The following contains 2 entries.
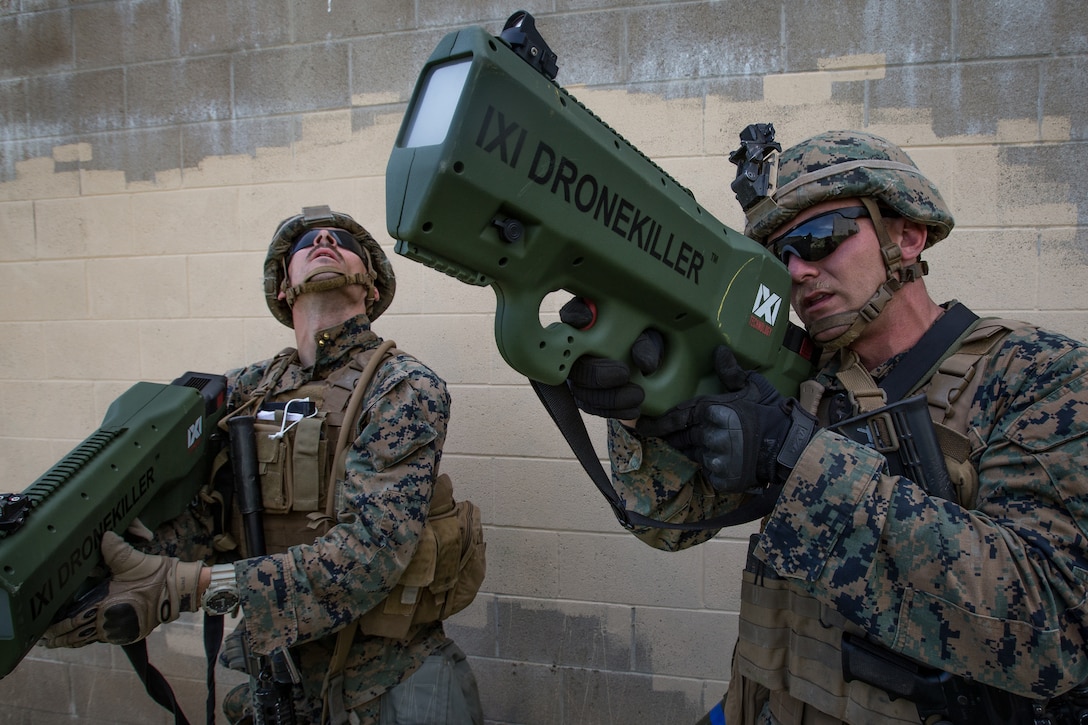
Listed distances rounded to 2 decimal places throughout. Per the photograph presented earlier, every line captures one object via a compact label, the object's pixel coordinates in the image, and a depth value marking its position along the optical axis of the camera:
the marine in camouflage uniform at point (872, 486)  0.91
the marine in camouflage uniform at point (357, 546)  1.61
